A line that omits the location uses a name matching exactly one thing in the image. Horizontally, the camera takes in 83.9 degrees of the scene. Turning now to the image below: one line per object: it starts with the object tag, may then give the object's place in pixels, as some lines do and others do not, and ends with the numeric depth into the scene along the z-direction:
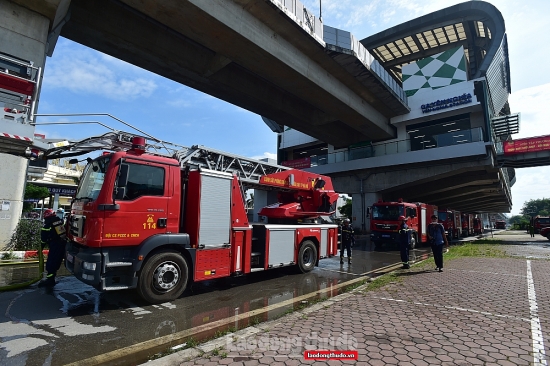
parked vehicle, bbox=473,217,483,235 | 38.53
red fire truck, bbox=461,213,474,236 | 31.20
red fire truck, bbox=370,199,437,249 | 15.62
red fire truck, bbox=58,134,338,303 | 5.08
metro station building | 22.86
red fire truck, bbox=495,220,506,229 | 74.50
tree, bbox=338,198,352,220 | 42.87
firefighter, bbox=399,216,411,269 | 9.38
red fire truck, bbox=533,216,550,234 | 30.64
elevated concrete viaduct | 12.25
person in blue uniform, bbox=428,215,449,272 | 8.75
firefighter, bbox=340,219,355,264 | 10.68
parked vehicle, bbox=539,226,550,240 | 25.09
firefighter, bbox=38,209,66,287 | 6.61
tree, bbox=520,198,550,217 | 103.20
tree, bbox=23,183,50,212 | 27.80
